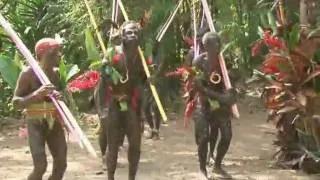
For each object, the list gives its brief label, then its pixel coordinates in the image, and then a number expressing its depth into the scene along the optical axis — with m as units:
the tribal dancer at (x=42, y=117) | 10.67
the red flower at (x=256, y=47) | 15.39
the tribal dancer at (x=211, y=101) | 13.60
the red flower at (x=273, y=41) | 14.32
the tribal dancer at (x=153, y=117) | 19.22
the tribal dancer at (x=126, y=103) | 12.13
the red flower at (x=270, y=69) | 14.70
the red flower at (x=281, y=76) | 14.45
